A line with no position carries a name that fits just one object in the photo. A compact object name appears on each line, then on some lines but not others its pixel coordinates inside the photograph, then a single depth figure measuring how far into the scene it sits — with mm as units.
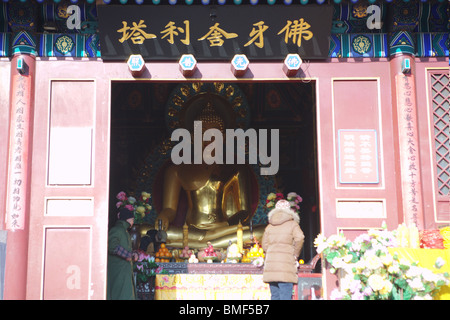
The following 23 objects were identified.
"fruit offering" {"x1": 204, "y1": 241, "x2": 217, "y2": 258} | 8969
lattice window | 7441
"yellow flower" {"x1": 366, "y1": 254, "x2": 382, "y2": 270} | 6039
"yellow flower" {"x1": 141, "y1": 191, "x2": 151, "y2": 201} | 10000
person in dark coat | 7590
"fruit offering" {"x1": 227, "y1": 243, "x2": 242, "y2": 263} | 8820
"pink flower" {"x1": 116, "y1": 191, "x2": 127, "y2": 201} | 9140
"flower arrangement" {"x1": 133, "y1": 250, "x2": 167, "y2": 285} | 8156
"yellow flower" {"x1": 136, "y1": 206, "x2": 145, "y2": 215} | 9727
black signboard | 7375
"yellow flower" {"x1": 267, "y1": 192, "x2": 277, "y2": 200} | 10422
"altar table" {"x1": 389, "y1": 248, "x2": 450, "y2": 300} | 6238
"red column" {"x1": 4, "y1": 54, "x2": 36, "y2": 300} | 6961
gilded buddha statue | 10875
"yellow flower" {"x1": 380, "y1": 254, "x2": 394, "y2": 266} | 6047
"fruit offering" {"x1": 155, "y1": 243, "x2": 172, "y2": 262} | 8758
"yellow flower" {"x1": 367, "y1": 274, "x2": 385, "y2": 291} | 5953
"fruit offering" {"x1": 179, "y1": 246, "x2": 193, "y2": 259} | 9211
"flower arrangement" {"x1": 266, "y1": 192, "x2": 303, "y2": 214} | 9953
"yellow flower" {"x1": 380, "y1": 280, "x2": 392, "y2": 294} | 5974
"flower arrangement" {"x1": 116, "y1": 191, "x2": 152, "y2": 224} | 9156
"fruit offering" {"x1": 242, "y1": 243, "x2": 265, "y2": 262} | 8797
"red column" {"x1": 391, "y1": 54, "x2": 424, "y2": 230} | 7164
